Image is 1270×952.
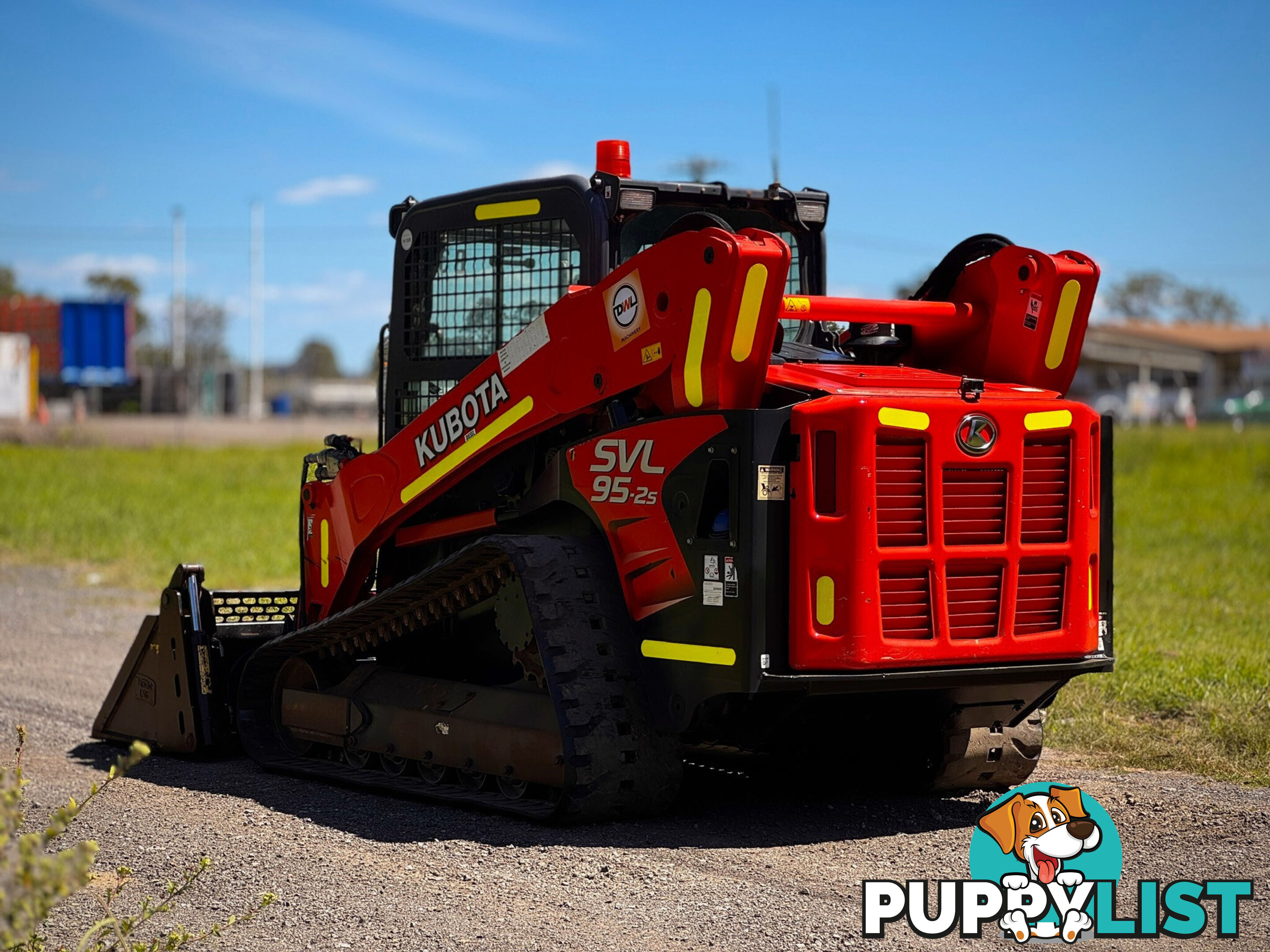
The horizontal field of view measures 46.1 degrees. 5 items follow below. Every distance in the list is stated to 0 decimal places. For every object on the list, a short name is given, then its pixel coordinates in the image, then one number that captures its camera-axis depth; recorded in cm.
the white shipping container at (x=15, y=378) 4791
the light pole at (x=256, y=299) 6994
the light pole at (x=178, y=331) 7338
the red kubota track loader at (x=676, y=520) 576
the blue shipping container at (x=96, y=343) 5497
